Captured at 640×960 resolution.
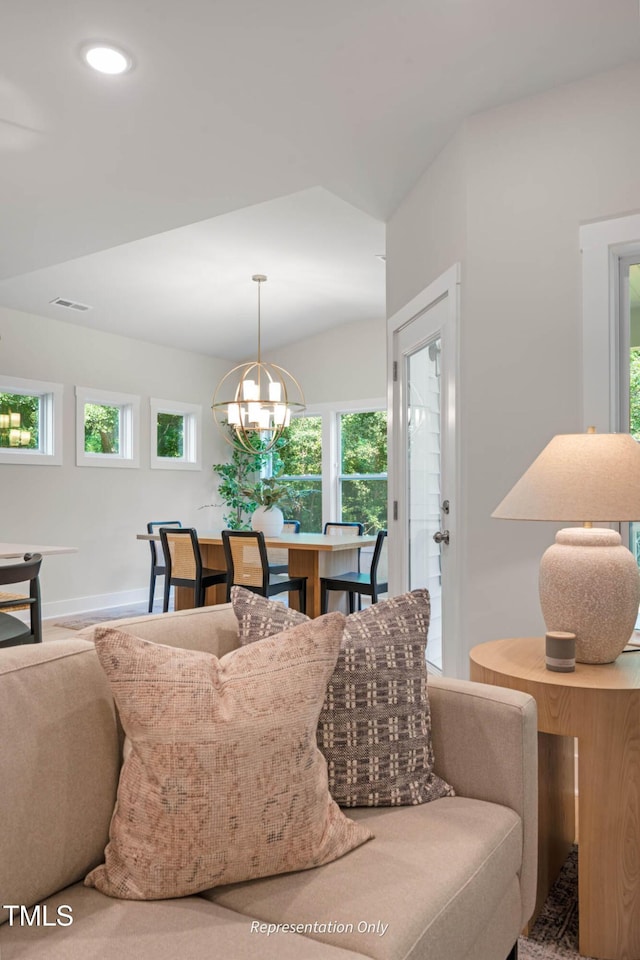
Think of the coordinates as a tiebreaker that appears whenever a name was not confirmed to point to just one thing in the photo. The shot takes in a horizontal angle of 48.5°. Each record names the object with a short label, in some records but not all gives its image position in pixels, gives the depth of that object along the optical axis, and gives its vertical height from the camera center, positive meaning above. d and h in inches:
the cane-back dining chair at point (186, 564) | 216.2 -22.9
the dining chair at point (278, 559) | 224.7 -22.0
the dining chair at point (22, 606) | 109.9 -19.3
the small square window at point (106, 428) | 260.7 +24.1
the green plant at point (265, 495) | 225.6 -1.5
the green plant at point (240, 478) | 316.2 +5.8
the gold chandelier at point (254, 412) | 228.8 +26.0
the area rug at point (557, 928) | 65.9 -42.8
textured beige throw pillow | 45.7 -18.9
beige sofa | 41.8 -26.1
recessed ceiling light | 96.7 +60.2
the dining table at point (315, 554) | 204.5 -19.0
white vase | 227.5 -9.8
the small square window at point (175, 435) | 292.1 +24.0
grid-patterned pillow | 58.9 -18.7
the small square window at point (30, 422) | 237.9 +24.1
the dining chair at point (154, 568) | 250.7 -27.4
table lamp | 72.1 -6.0
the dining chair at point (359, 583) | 197.6 -26.5
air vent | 237.1 +63.6
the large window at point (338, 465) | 298.5 +10.8
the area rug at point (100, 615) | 233.1 -43.9
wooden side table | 66.0 -28.9
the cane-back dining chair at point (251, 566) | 197.8 -21.5
